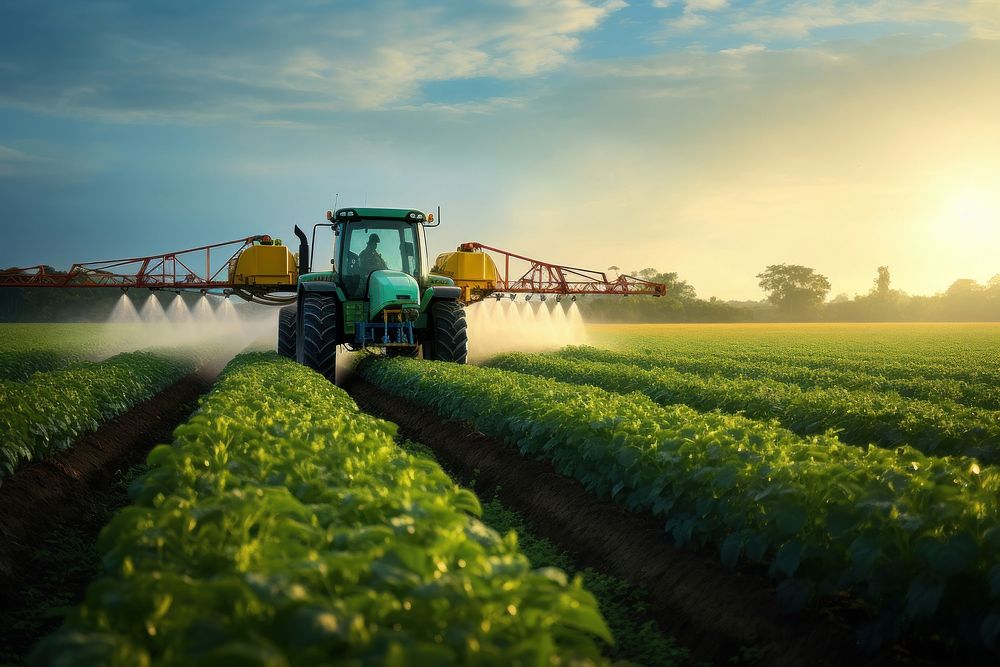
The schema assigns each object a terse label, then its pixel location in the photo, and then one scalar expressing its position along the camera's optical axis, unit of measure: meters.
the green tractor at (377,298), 18.25
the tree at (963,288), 96.81
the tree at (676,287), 116.51
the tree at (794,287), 102.44
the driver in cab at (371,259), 19.48
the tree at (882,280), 108.90
